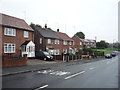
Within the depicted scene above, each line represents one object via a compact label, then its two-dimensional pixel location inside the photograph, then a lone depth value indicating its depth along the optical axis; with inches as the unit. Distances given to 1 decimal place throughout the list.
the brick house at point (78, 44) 1576.1
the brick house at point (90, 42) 2926.2
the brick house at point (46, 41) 955.0
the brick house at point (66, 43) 1196.8
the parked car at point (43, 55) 725.9
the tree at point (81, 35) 3079.8
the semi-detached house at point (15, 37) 627.1
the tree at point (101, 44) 2776.6
